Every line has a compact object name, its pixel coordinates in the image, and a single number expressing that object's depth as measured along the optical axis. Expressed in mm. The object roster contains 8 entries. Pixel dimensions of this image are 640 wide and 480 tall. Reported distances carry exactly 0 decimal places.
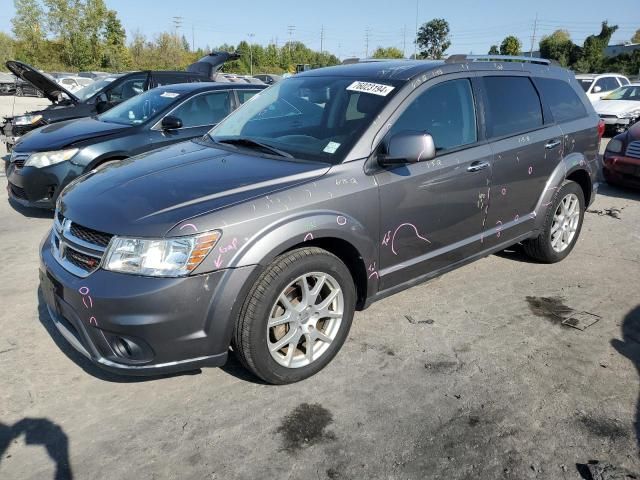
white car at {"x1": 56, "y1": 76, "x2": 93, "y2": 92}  26616
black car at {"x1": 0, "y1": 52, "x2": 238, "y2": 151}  8977
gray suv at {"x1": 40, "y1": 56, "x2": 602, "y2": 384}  2551
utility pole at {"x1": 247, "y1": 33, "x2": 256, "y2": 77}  70625
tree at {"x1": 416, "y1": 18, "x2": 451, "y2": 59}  76188
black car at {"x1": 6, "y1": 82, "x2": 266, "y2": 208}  5898
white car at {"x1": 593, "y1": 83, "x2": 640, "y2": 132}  13195
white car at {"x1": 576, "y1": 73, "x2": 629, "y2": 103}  16078
